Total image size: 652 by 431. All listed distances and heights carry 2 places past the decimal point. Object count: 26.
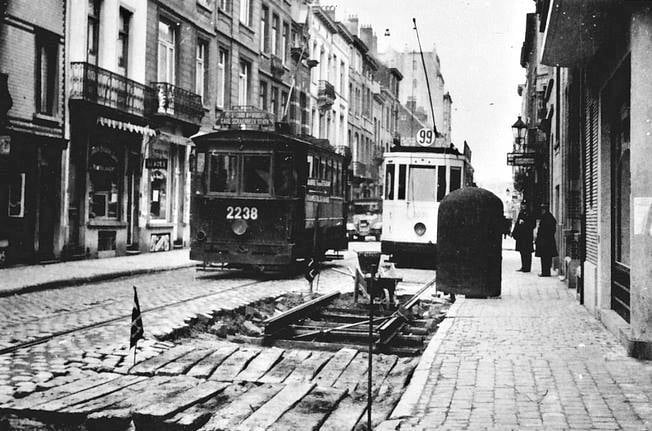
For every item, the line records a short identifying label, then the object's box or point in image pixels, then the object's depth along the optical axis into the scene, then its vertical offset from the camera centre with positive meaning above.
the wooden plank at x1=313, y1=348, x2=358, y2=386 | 7.23 -1.41
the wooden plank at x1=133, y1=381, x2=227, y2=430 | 5.39 -1.36
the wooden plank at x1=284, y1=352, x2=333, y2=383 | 7.25 -1.41
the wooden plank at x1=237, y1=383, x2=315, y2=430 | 5.39 -1.37
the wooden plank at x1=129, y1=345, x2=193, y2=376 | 7.17 -1.34
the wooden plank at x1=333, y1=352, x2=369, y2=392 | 7.02 -1.44
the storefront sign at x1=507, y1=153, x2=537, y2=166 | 35.18 +3.24
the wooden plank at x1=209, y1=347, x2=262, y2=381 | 7.08 -1.36
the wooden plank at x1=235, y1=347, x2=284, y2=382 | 7.13 -1.37
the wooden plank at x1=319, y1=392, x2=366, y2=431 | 5.54 -1.43
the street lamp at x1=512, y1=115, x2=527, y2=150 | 37.25 +5.05
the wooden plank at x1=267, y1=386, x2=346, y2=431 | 5.42 -1.39
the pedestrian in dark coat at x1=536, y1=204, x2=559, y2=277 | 19.00 -0.29
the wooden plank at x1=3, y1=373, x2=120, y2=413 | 5.83 -1.39
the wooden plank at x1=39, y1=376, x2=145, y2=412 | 5.82 -1.38
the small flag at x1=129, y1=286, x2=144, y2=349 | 6.98 -0.94
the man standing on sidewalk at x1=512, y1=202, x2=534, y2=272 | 20.48 -0.19
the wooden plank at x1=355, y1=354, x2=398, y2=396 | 7.04 -1.47
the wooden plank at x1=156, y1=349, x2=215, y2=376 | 7.15 -1.35
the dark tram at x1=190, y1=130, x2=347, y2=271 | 16.95 +0.58
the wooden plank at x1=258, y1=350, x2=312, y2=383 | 7.16 -1.40
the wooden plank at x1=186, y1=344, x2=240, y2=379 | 7.16 -1.35
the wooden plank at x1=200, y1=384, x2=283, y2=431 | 5.36 -1.38
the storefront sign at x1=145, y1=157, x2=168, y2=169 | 24.98 +1.98
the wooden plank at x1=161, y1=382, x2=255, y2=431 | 5.36 -1.39
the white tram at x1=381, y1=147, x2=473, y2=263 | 21.62 +1.04
